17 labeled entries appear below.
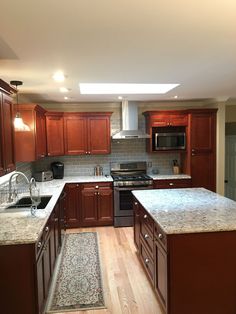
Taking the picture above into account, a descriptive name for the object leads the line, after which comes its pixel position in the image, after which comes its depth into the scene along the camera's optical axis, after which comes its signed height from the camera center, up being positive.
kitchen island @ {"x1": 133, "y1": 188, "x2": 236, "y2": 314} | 2.21 -1.04
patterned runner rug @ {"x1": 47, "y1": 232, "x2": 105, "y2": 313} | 2.69 -1.60
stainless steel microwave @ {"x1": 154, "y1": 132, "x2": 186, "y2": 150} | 5.34 +0.08
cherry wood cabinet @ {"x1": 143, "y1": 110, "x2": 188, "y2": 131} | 5.30 +0.55
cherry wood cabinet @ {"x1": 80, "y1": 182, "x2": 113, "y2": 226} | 4.99 -1.11
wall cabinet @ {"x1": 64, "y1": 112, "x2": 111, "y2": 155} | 5.21 +0.26
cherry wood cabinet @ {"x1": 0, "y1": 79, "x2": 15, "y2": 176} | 2.47 +0.17
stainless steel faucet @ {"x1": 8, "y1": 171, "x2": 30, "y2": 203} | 3.25 -0.61
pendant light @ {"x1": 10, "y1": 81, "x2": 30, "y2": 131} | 3.07 +0.27
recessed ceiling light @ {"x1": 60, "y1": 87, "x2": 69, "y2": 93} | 3.91 +0.87
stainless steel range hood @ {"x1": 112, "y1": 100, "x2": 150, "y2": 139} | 5.30 +0.54
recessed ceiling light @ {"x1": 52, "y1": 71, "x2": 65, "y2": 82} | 3.02 +0.85
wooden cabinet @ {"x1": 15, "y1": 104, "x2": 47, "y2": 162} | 4.07 +0.14
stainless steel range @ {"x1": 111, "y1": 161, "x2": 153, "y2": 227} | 4.98 -0.95
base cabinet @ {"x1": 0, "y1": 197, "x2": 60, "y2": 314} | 2.09 -1.06
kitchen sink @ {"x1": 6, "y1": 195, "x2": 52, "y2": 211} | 3.16 -0.72
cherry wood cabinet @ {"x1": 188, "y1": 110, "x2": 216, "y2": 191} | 5.27 -0.09
